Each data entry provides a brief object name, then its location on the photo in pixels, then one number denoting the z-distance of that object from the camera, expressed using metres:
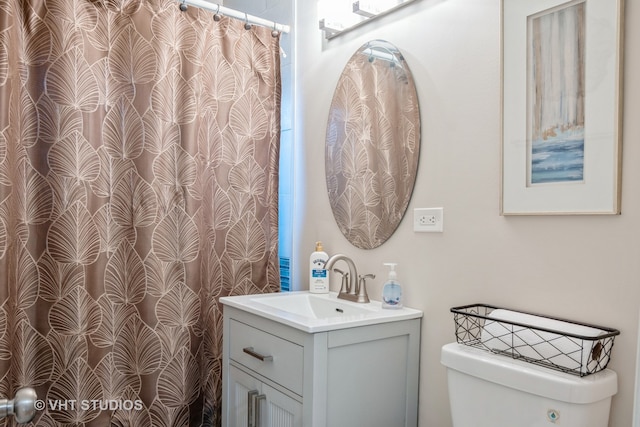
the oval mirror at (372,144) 1.78
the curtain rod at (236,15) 2.08
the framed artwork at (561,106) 1.22
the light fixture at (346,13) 1.88
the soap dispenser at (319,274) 2.05
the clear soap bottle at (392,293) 1.72
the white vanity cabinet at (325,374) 1.46
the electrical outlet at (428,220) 1.66
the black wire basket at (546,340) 1.16
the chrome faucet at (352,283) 1.86
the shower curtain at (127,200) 1.79
